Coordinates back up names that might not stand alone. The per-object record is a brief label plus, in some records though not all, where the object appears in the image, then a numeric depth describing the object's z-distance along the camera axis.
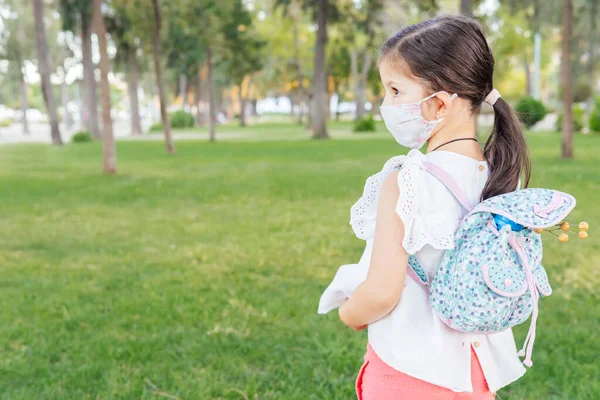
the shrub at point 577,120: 28.50
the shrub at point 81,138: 30.27
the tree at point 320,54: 27.52
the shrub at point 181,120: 49.25
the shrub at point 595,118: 25.80
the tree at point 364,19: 27.36
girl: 1.51
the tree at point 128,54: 30.41
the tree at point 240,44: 29.88
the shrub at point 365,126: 35.22
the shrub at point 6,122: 62.76
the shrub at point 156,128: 46.10
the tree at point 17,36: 38.91
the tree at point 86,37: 28.31
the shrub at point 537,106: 29.86
